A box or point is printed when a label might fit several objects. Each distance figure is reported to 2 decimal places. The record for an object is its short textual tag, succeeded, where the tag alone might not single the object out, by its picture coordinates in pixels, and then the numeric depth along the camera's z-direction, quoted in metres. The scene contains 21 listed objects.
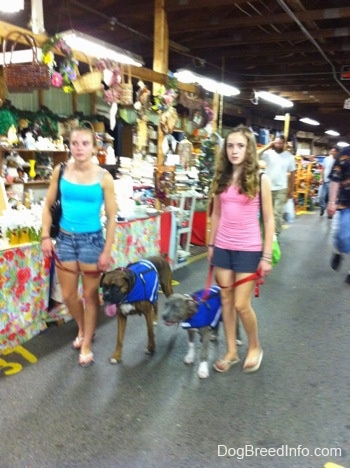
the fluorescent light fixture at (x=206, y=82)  6.24
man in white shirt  5.82
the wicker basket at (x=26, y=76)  3.29
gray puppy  2.65
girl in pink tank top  2.50
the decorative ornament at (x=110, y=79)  4.32
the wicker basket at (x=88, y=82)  4.07
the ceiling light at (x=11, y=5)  3.20
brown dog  2.73
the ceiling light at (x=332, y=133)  20.10
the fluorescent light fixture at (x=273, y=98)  9.74
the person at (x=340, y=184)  4.26
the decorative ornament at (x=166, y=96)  5.26
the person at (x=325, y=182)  8.86
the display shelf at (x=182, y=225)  5.40
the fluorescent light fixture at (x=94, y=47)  4.00
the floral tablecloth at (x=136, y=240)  4.19
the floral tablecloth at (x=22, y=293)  3.01
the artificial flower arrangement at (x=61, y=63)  3.63
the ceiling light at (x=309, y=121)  14.89
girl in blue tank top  2.64
